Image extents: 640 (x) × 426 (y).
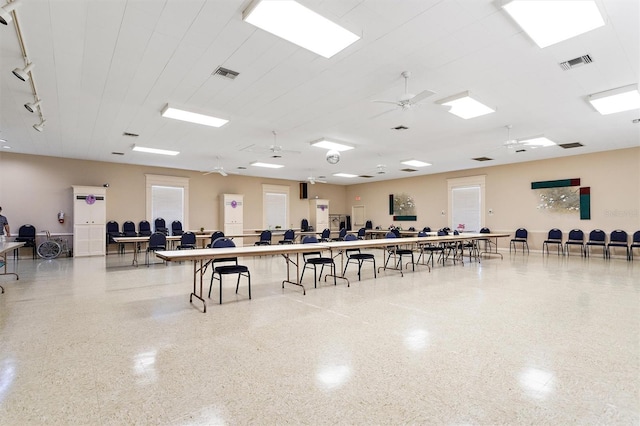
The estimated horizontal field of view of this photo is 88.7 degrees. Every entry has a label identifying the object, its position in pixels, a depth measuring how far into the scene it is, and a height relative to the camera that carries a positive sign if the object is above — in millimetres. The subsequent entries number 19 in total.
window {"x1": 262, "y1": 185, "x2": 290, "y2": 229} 13695 +494
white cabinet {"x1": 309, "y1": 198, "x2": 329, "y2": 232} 14727 +150
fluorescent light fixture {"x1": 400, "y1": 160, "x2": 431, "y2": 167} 10154 +1711
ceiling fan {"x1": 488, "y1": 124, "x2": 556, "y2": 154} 6466 +1707
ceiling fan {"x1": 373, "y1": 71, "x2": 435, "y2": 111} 3814 +1421
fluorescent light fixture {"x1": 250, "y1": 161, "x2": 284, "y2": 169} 10354 +1736
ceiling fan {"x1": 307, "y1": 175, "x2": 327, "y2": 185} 13805 +1668
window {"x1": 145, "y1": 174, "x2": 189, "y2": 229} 11033 +697
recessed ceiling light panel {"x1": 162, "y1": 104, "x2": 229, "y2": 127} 5287 +1751
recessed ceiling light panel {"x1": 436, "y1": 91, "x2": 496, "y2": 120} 4758 +1726
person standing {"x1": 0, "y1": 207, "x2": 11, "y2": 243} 7152 -138
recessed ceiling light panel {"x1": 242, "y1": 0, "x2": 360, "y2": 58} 2809 +1783
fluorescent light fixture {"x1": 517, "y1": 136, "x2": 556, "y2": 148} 7137 +1722
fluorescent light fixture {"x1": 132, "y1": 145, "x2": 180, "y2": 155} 8258 +1787
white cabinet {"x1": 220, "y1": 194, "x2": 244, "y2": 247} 12219 +190
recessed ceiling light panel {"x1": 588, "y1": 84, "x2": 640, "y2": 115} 4607 +1735
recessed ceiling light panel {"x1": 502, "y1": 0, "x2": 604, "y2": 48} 2789 +1791
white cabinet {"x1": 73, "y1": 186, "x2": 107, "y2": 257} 9375 -27
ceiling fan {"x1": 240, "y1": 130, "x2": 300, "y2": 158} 7871 +1738
